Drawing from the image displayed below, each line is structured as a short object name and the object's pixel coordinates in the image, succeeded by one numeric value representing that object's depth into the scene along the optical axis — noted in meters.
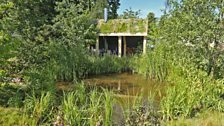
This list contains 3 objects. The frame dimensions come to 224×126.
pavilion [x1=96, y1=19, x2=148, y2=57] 13.96
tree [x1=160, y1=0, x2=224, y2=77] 5.15
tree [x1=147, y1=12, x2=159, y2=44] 12.30
